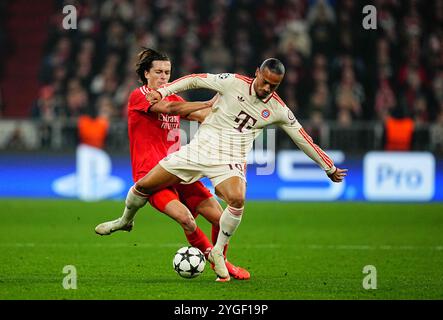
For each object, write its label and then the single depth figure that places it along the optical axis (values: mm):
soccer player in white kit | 16187
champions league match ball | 16203
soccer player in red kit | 16625
